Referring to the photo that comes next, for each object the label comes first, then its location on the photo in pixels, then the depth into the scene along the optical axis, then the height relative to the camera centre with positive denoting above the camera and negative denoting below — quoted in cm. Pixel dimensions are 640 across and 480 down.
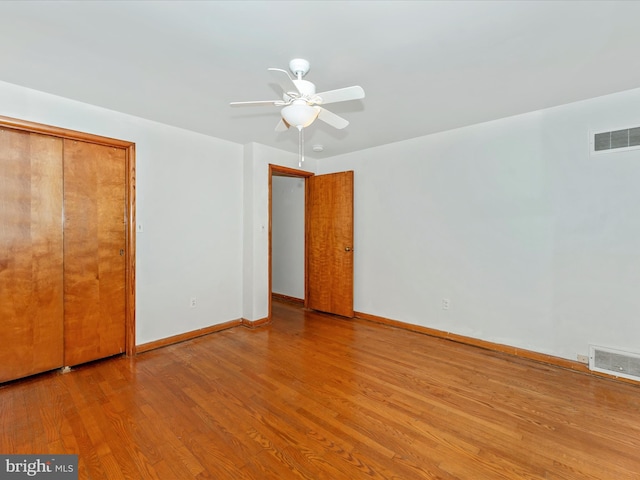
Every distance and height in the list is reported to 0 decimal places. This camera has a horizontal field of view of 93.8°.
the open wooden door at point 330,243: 423 -12
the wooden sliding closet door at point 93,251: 268 -16
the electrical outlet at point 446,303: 345 -79
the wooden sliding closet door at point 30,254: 239 -17
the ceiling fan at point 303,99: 176 +83
